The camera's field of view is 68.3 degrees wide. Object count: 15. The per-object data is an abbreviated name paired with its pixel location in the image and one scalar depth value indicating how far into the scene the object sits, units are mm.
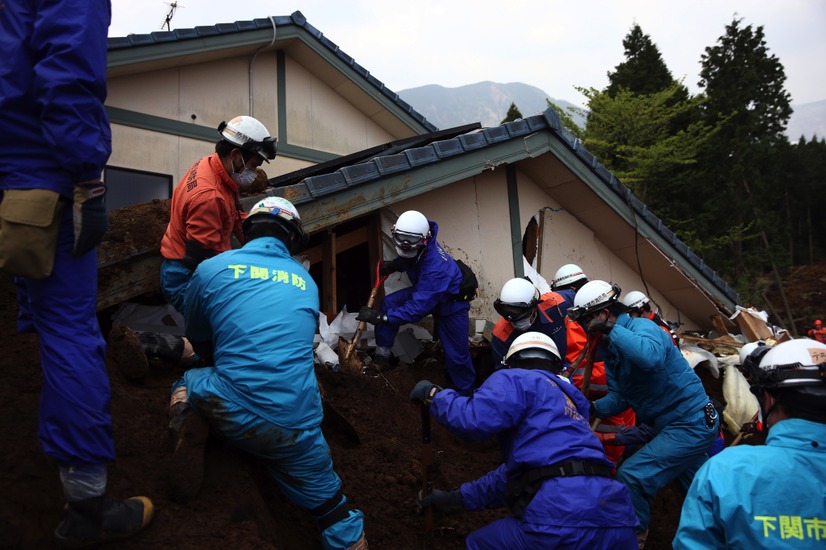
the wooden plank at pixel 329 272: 6684
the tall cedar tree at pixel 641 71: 22812
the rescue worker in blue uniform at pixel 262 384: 3143
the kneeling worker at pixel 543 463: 3238
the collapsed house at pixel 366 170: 6891
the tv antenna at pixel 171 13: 12578
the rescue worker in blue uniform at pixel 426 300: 6055
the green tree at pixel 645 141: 19609
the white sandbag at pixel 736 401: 8273
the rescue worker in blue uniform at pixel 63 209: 2506
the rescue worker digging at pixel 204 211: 4301
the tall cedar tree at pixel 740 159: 21750
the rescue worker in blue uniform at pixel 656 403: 4809
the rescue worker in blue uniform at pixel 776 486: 2252
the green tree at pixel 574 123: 20938
